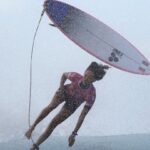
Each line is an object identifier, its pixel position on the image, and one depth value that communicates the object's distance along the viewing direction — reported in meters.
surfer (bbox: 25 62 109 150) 13.61
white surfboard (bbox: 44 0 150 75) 14.56
